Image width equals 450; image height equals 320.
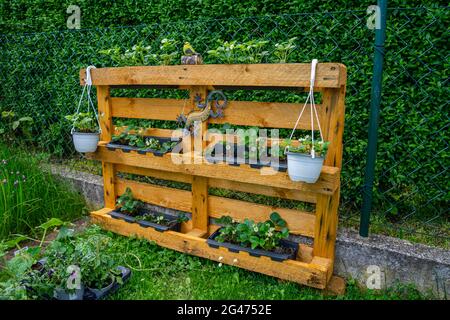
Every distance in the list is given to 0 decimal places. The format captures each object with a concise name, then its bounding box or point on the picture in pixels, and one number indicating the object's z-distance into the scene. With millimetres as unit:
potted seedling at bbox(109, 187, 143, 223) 2764
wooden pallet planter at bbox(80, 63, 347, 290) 1981
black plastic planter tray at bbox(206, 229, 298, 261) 2135
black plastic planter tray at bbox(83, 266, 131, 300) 1989
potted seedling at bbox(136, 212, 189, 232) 2594
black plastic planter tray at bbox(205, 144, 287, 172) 2043
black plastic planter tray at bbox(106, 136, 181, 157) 2477
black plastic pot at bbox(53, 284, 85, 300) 1892
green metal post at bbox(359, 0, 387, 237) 2047
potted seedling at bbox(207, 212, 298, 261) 2178
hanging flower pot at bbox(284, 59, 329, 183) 1805
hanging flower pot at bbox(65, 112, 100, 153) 2617
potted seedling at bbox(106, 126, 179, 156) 2529
